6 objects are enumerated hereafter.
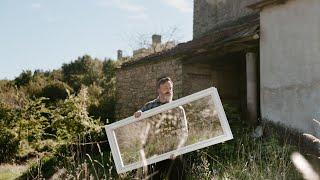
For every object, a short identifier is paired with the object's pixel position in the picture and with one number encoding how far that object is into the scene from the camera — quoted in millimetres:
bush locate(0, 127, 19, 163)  11919
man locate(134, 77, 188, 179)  4092
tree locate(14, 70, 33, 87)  24729
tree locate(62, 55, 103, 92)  25461
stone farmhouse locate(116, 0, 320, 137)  7837
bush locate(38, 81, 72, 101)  21818
